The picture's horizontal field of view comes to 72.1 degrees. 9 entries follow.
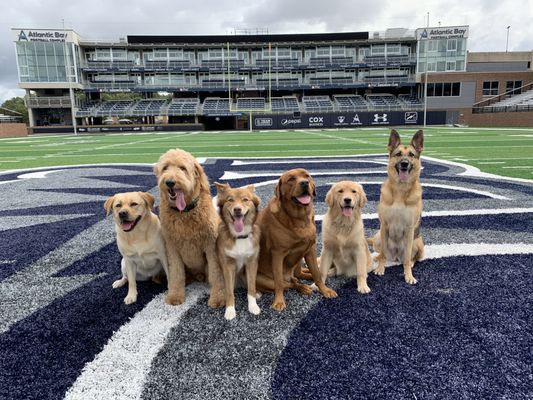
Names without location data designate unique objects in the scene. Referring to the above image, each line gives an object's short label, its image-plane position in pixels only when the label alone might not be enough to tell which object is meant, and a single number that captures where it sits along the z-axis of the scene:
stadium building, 61.09
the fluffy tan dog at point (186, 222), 3.37
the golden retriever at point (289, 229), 3.38
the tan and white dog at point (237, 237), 3.30
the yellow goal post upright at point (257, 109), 58.97
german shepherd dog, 4.12
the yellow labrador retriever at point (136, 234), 3.42
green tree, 102.13
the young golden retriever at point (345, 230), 3.71
